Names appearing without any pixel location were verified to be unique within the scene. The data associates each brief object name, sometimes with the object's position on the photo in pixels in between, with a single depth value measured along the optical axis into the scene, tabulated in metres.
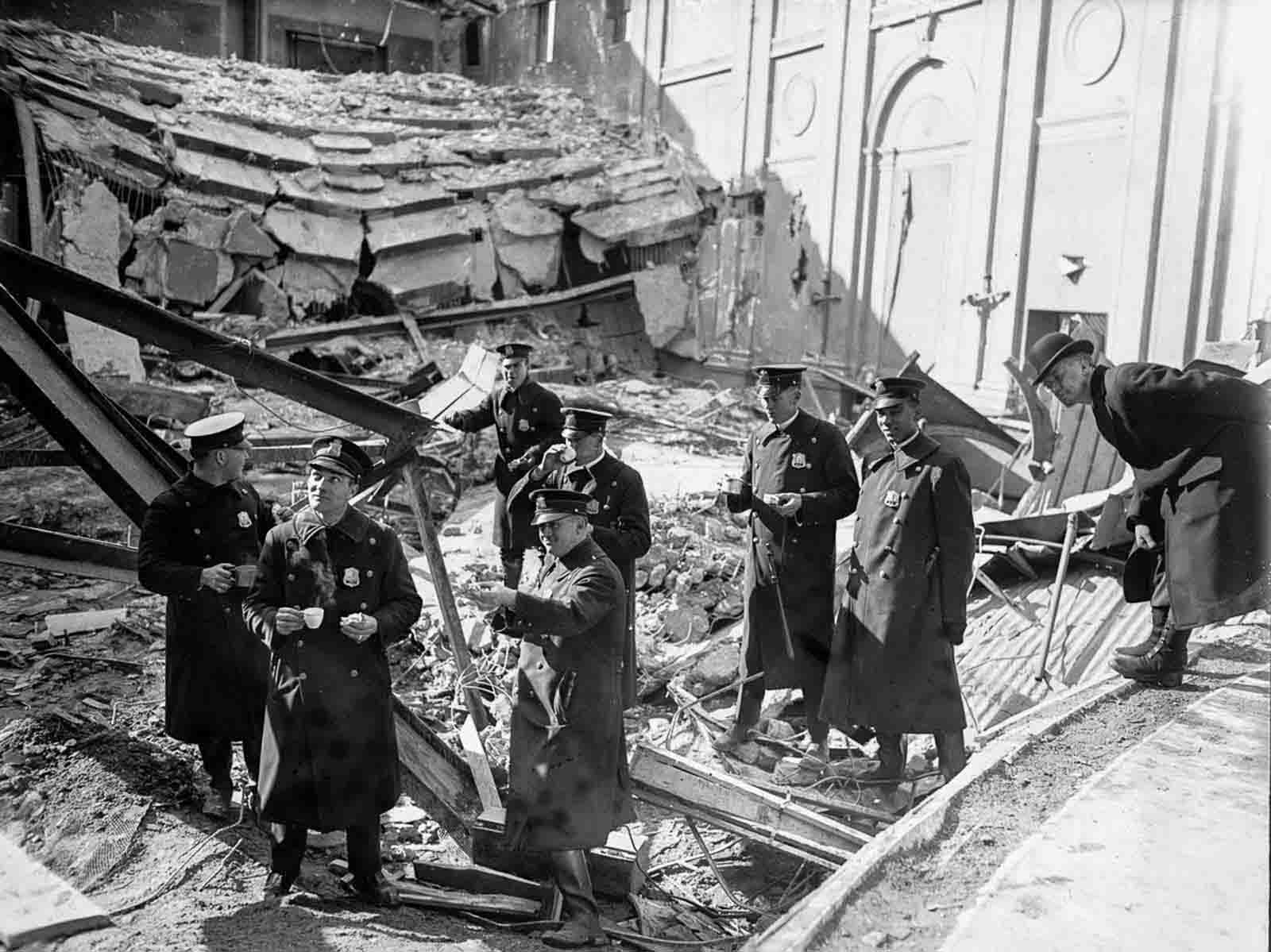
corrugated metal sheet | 6.38
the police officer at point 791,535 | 5.52
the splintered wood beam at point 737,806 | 4.65
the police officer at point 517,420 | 6.98
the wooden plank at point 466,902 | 4.18
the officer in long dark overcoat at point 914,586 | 4.99
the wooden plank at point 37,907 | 3.22
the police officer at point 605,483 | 5.48
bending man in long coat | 4.20
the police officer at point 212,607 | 4.57
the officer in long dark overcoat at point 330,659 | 3.90
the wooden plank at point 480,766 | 4.86
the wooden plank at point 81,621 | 6.72
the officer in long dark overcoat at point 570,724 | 3.92
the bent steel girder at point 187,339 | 4.91
